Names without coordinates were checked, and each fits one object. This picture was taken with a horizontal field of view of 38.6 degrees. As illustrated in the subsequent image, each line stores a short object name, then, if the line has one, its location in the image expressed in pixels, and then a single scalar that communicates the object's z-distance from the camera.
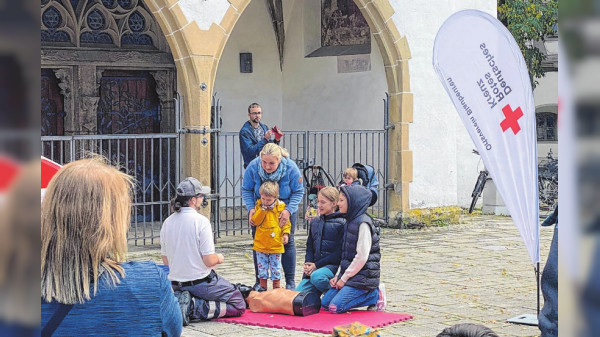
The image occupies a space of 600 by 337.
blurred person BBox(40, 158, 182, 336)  2.35
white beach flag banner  5.81
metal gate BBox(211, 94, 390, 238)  13.30
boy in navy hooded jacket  7.07
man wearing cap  6.53
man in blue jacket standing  10.17
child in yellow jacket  7.77
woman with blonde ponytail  8.05
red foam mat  6.61
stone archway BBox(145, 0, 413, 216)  10.87
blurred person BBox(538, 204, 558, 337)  4.12
